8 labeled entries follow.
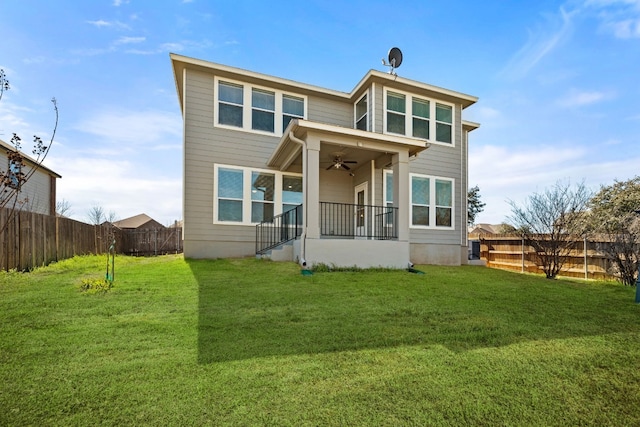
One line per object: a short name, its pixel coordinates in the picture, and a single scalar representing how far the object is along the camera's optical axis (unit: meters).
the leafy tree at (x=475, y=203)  21.07
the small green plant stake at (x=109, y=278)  4.94
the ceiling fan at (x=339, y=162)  8.98
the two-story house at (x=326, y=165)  8.07
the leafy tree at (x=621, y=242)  7.67
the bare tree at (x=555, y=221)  8.56
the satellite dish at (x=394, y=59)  9.97
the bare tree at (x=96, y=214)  26.53
